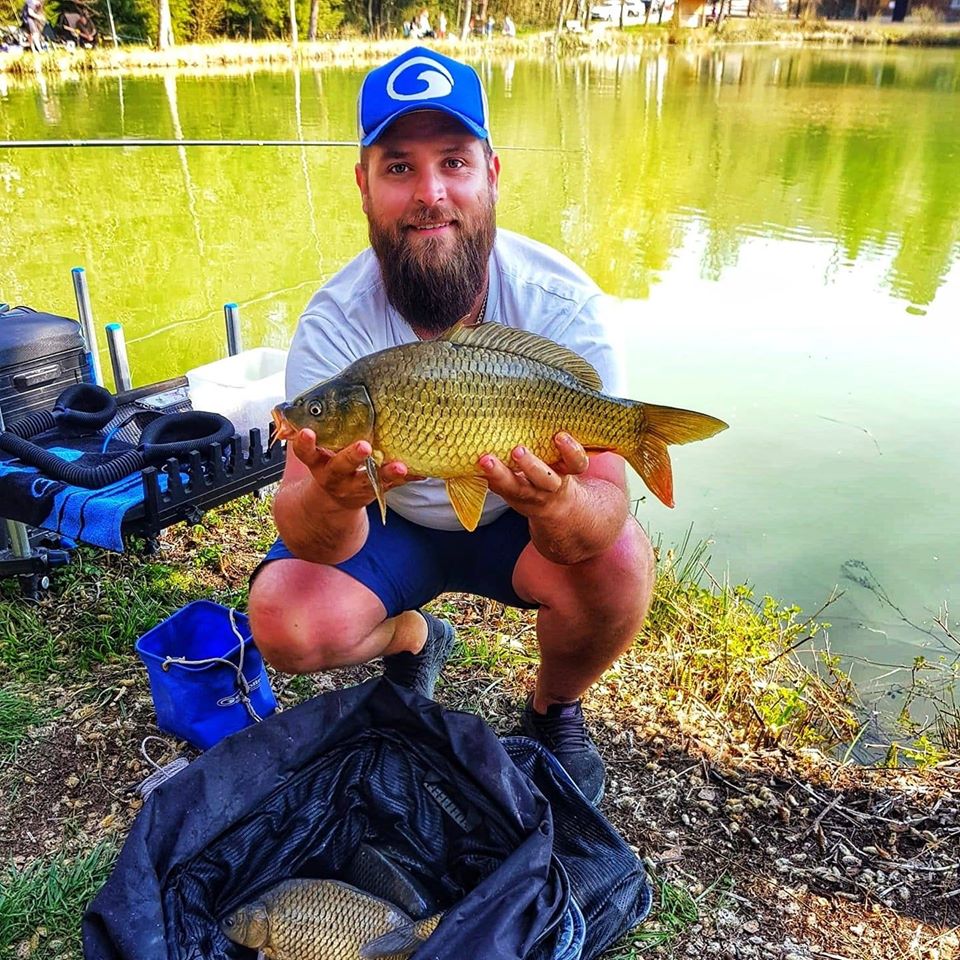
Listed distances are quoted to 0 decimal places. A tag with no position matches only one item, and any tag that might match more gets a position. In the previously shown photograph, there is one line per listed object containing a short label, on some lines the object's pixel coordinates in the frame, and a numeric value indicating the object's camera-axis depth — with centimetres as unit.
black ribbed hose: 187
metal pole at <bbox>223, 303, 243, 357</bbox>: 284
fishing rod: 246
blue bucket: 156
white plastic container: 242
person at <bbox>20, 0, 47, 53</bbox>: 2067
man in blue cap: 144
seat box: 225
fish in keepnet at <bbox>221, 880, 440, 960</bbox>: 123
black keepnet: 110
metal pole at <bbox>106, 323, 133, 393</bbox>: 265
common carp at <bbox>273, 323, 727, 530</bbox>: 111
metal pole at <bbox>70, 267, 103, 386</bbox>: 272
